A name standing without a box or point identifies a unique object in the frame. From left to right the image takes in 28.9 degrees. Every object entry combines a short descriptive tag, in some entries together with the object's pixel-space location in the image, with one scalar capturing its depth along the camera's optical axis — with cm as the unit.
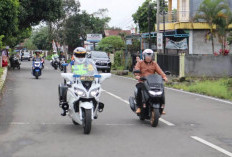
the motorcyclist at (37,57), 2639
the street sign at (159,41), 2957
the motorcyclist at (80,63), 916
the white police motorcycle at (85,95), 858
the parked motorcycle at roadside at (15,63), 4056
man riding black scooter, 1023
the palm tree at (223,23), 2960
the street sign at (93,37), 6291
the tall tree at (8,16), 3241
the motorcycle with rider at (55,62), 3872
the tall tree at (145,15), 5638
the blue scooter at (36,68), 2583
